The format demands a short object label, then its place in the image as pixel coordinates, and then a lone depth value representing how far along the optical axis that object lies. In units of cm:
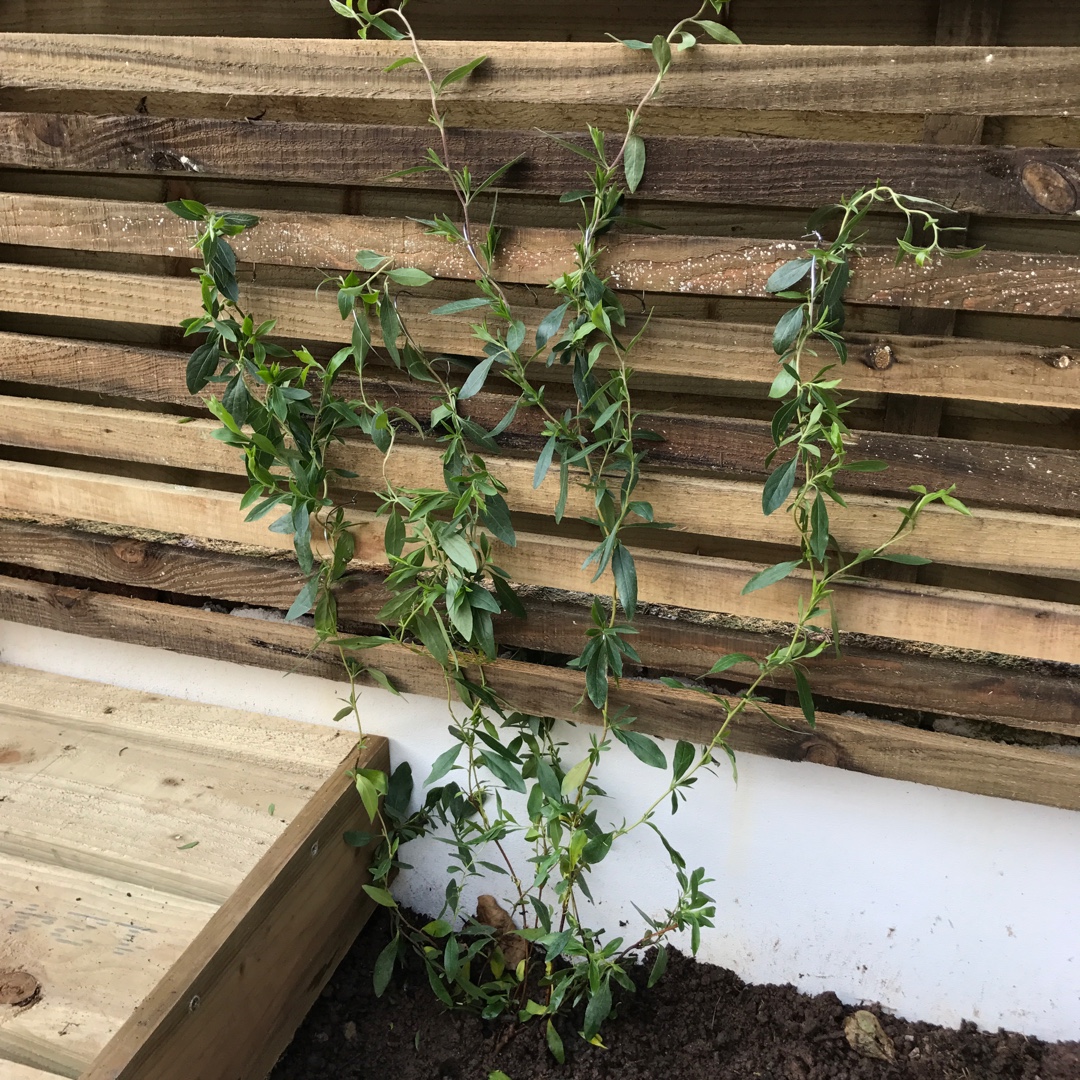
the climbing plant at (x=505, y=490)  123
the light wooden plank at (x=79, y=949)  127
